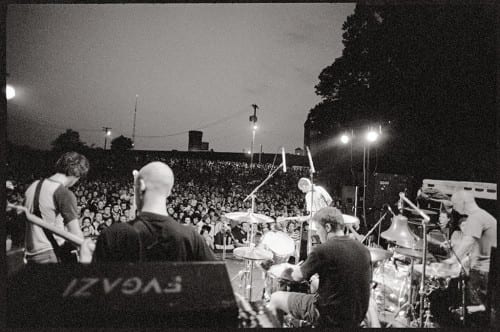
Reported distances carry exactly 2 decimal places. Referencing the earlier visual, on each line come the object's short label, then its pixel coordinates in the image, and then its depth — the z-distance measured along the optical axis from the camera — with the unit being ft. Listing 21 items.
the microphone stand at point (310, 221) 13.16
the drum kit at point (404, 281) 11.71
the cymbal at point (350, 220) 12.61
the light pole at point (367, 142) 27.43
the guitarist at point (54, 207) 8.05
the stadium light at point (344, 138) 36.70
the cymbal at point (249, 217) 14.57
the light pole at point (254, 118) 57.47
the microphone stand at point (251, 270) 13.62
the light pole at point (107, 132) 65.19
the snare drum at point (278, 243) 12.94
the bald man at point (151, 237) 5.07
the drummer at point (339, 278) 7.84
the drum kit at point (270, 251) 12.57
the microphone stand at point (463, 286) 10.86
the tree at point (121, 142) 98.11
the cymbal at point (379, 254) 10.99
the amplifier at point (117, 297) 3.41
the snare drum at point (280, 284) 8.95
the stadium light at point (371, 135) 27.30
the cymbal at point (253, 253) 12.85
